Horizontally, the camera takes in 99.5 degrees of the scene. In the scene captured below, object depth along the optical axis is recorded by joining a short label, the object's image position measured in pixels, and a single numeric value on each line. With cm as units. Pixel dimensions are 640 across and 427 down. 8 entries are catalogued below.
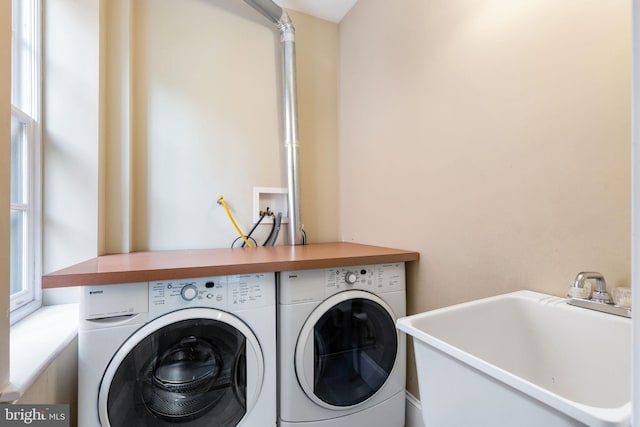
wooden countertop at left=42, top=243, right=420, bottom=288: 92
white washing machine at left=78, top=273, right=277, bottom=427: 93
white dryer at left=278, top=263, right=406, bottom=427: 118
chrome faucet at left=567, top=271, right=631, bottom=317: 65
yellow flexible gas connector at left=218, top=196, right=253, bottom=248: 178
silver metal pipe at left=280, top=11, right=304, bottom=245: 181
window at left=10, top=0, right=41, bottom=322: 114
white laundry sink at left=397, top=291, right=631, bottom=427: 45
